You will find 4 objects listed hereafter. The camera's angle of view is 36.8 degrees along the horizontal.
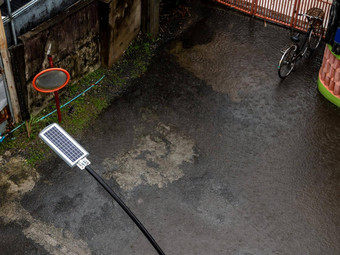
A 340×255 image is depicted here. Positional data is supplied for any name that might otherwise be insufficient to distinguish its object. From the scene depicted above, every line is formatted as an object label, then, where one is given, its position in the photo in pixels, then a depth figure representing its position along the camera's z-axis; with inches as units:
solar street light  235.1
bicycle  473.1
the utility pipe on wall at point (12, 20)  360.5
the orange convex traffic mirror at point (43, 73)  380.8
